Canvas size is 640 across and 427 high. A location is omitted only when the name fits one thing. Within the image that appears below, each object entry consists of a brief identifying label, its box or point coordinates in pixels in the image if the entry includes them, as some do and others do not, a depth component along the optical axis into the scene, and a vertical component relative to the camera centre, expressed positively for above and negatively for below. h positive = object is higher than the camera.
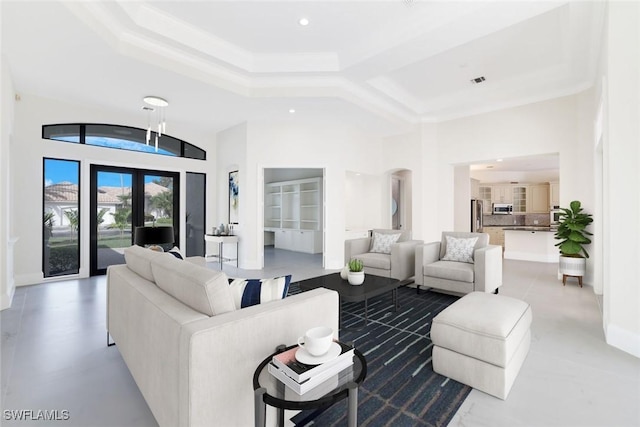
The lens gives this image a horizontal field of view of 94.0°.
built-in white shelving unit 8.90 -0.02
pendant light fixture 5.00 +1.93
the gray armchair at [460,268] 3.85 -0.74
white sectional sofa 1.30 -0.63
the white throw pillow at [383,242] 5.07 -0.49
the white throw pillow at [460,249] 4.28 -0.53
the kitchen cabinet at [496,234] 9.08 -0.64
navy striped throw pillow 1.73 -0.46
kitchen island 7.03 -0.75
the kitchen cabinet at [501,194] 10.61 +0.70
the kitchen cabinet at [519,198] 10.47 +0.54
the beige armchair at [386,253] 4.53 -0.67
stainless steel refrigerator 8.91 -0.06
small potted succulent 3.40 -0.69
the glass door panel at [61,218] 5.17 -0.08
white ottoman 1.96 -0.90
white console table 6.27 -0.59
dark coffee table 3.07 -0.82
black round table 1.16 -0.74
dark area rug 1.78 -1.21
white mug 1.34 -0.58
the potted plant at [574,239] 4.68 -0.40
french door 5.69 +0.15
